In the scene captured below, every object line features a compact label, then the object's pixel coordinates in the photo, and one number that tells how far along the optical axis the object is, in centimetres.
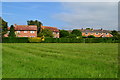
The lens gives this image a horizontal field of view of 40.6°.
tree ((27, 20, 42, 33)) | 7422
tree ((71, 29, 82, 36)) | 6968
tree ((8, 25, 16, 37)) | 4868
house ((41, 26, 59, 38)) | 6894
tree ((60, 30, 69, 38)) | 6370
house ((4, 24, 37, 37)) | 5988
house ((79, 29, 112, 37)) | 8618
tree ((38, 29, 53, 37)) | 5385
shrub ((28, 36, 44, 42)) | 3795
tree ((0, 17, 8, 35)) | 5081
